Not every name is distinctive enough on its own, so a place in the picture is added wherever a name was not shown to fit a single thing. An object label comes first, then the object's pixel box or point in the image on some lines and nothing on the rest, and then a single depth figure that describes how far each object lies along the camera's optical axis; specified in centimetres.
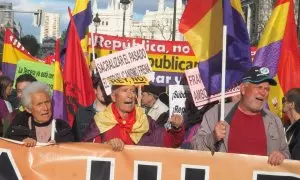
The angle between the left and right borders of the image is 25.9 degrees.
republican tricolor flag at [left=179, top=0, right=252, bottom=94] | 555
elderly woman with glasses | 521
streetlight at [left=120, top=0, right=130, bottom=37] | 3184
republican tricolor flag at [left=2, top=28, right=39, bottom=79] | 1069
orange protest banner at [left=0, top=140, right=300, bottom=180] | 495
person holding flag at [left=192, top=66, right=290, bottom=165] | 493
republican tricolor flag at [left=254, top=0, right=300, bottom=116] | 668
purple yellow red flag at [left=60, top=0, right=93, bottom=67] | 904
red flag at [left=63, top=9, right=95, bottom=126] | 692
